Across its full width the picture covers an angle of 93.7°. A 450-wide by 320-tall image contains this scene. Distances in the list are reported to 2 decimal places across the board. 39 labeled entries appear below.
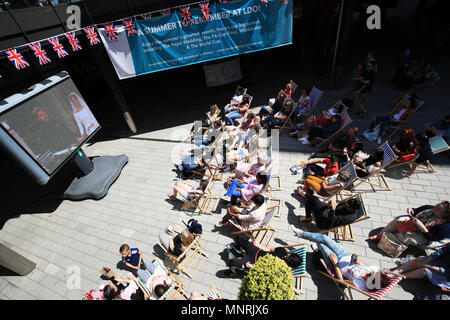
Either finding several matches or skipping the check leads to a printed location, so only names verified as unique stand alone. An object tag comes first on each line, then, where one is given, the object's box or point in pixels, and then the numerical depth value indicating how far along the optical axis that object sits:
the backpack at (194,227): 4.68
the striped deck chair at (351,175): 4.82
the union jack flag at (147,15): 7.09
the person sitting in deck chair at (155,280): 3.71
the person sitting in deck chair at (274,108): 7.99
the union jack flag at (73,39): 6.31
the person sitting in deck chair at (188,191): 5.58
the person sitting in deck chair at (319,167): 5.32
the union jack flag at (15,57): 5.22
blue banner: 7.31
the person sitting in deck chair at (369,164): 5.07
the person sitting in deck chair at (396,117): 6.34
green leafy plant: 2.94
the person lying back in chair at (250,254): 4.00
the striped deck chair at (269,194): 4.93
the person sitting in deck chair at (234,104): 8.77
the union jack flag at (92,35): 6.76
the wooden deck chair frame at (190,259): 4.49
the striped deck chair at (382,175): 4.98
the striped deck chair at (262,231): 4.56
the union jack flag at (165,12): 7.21
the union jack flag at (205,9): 7.17
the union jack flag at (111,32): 6.99
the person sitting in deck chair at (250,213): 4.37
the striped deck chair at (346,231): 4.19
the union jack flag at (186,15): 7.11
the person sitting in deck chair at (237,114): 8.31
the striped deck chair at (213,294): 3.79
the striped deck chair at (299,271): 3.77
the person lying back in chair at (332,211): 4.14
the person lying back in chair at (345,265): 3.34
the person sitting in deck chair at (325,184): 4.86
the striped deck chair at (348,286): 3.14
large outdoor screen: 4.92
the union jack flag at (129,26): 7.06
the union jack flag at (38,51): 5.61
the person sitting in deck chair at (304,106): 7.86
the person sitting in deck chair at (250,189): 4.84
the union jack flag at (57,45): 5.79
